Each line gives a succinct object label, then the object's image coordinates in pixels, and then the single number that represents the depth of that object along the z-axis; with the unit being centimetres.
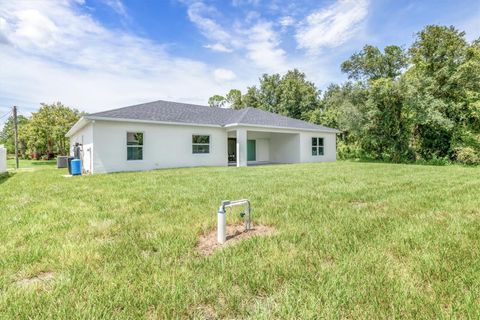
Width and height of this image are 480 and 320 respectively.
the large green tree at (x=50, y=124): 2800
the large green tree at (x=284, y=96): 3541
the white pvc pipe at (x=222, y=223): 315
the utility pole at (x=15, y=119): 2264
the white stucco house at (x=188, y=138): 1328
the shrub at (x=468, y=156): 1612
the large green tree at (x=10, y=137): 4028
